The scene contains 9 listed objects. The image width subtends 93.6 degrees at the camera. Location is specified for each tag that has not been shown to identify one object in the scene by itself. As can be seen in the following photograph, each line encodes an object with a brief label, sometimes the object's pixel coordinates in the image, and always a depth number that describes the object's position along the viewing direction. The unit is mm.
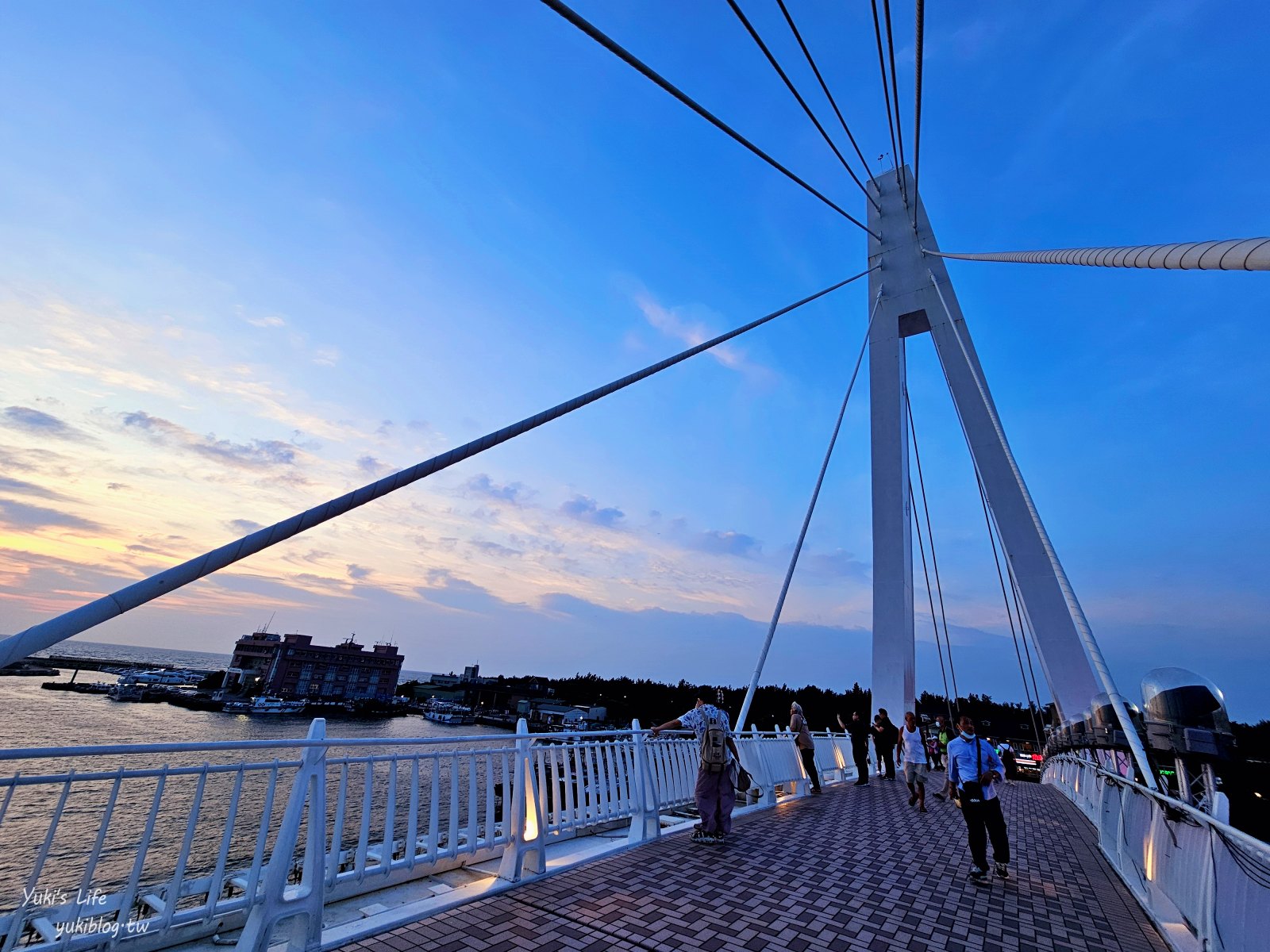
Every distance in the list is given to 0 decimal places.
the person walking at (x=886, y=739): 12203
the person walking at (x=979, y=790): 5051
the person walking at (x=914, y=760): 8516
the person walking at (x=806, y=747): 9203
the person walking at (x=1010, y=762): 20703
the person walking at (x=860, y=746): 11000
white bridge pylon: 12875
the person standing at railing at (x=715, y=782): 5629
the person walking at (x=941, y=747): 17566
